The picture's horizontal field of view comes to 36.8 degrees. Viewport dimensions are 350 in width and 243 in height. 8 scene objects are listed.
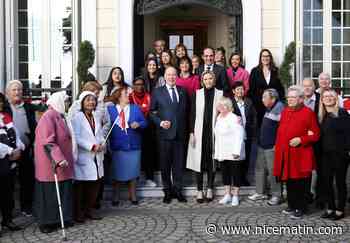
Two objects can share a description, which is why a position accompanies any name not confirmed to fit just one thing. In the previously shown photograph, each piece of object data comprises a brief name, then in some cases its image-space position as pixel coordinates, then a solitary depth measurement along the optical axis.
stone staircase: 7.90
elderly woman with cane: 6.15
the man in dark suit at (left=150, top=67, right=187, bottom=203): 7.48
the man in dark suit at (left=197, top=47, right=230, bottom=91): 7.91
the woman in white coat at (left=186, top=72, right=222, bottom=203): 7.51
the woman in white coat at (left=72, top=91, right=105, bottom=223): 6.67
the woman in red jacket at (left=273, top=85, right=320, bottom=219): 6.66
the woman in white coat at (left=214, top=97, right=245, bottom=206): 7.29
